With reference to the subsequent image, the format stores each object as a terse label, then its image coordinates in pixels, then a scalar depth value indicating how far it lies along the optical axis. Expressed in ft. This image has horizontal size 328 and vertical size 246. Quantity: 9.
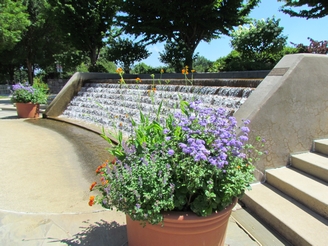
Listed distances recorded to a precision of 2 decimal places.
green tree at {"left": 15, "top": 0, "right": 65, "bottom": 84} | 63.10
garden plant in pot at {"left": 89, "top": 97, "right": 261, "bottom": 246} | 5.19
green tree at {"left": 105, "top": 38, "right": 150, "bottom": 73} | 51.65
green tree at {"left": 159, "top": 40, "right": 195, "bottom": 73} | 48.01
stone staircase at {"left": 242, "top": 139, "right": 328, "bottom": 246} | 6.86
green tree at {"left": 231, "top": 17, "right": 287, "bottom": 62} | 37.65
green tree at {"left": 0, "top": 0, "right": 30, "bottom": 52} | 42.52
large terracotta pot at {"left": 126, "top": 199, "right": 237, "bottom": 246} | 5.34
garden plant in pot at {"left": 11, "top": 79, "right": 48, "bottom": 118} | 26.96
